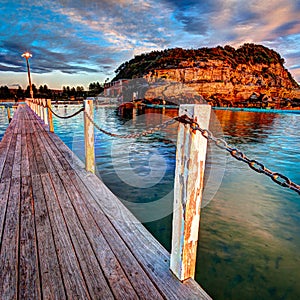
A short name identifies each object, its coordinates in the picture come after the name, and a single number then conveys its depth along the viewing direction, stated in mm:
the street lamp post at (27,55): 20180
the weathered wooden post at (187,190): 1314
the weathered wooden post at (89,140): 3668
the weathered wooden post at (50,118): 8062
